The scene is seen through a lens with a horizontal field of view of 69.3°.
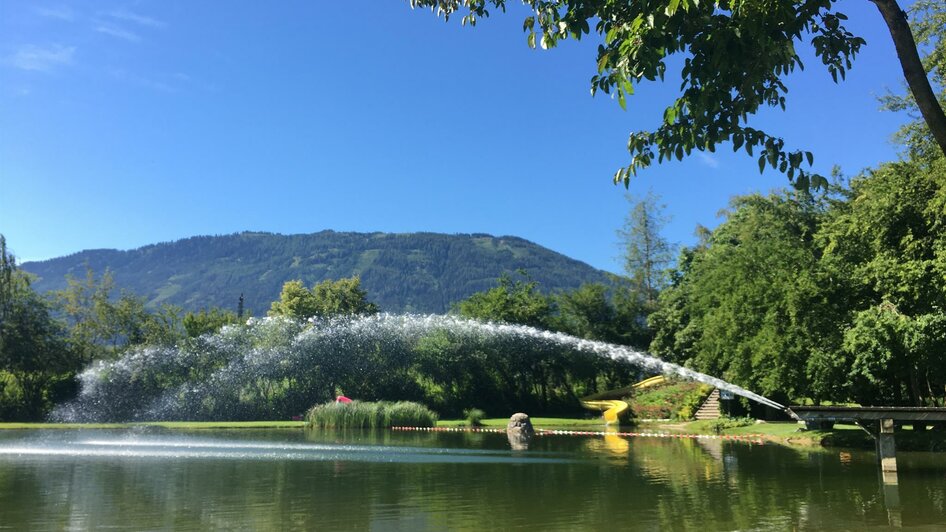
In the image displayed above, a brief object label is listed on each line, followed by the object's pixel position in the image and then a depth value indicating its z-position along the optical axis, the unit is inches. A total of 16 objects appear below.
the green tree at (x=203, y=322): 2487.7
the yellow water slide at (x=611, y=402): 1868.8
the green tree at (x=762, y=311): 1130.7
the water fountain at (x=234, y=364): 2082.9
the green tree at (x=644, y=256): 2994.6
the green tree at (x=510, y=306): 2506.2
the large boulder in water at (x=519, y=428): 1389.0
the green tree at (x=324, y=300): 2758.4
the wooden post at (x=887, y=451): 687.1
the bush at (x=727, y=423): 1486.2
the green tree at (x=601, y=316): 2652.6
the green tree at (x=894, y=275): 962.1
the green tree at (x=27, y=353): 2085.9
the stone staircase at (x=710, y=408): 1801.2
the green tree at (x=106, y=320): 2496.3
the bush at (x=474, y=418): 1795.0
